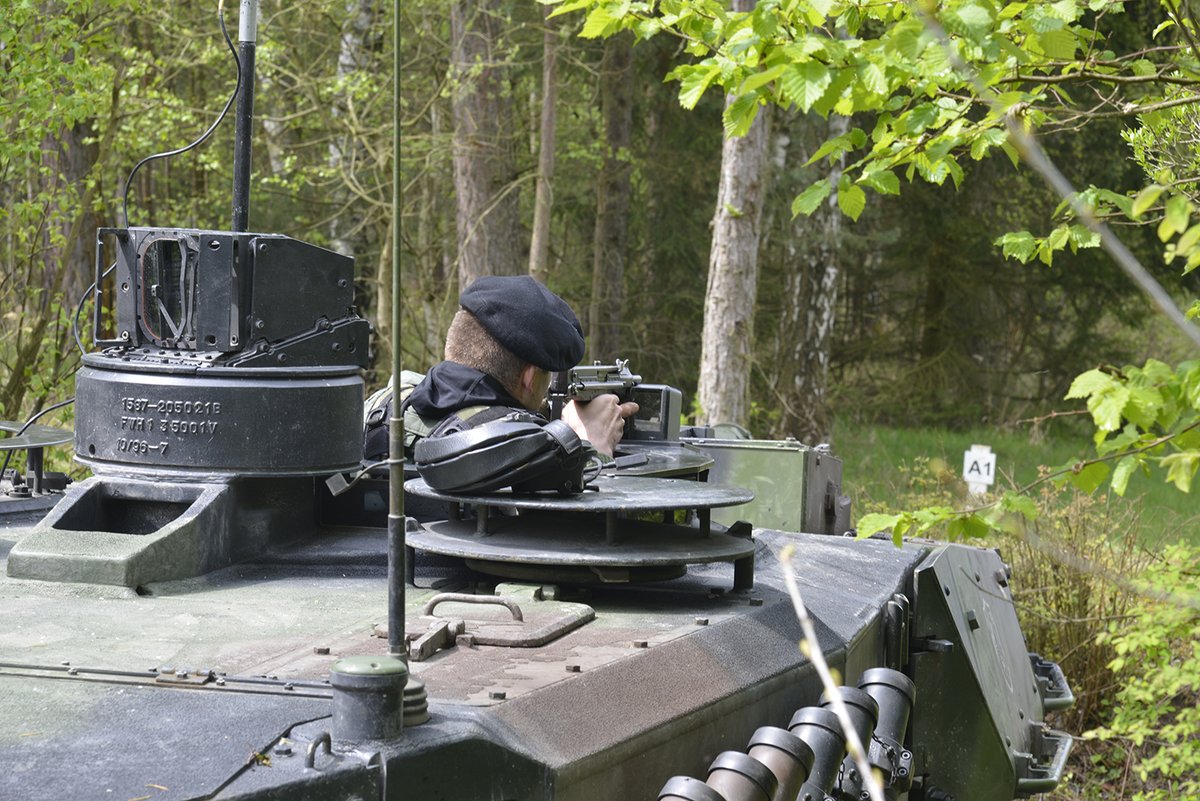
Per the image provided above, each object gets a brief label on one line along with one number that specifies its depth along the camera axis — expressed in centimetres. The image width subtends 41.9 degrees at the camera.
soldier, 470
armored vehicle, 273
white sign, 984
